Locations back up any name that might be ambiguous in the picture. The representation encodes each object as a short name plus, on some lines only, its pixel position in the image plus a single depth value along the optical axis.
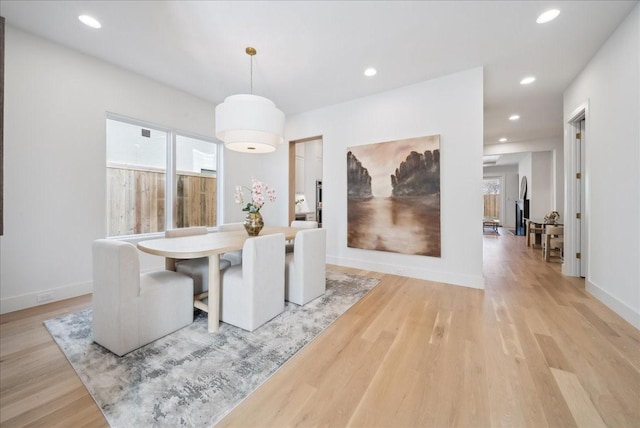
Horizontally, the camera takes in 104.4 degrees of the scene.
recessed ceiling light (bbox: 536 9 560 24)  2.20
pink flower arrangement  2.65
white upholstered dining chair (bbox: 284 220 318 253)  3.50
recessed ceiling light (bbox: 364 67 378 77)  3.23
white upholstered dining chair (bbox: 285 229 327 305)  2.53
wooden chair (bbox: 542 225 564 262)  4.57
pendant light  2.31
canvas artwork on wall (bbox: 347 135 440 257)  3.44
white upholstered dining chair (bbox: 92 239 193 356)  1.70
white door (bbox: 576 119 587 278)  3.42
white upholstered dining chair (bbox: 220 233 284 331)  2.02
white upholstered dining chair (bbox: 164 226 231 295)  2.57
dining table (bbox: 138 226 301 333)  1.80
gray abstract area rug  1.27
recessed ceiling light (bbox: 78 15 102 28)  2.35
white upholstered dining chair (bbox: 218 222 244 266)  3.27
